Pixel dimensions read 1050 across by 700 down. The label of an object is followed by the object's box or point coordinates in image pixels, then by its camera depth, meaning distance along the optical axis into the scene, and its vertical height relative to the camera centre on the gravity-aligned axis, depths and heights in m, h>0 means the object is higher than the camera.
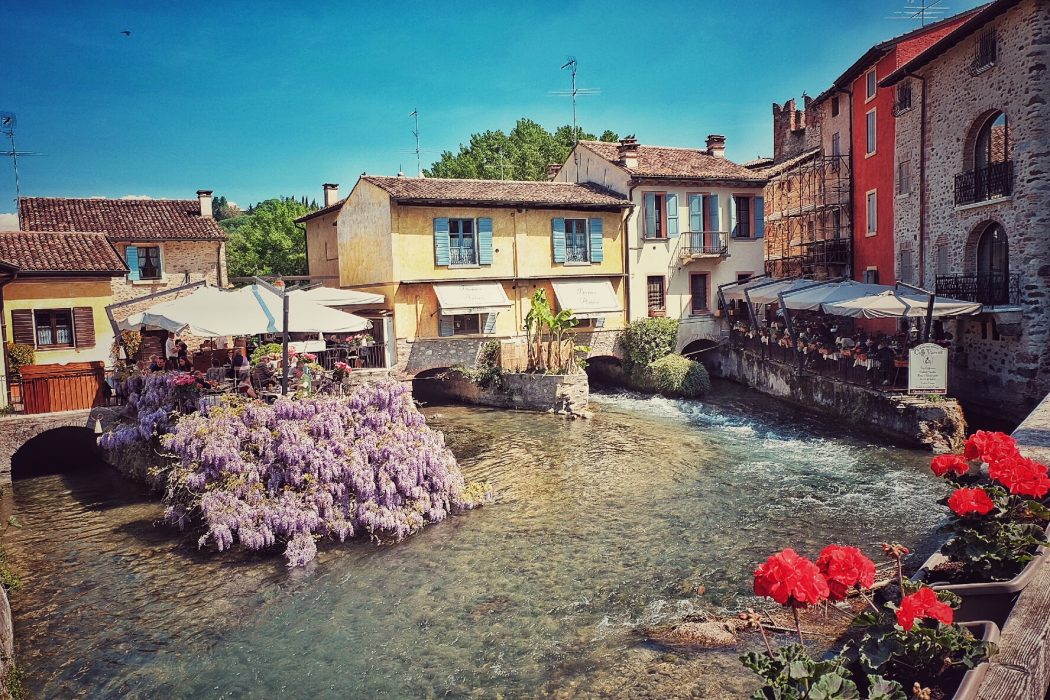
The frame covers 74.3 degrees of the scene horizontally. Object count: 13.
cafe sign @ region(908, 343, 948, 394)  14.77 -1.49
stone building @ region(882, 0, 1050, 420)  15.28 +2.63
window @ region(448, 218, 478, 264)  22.89 +2.46
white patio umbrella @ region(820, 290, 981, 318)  15.76 -0.14
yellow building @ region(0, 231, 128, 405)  17.33 +0.87
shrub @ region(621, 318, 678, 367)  23.61 -1.03
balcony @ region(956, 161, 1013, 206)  16.06 +2.74
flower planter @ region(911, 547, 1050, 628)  4.93 -2.18
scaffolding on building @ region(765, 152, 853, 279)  24.81 +3.36
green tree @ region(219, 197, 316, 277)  38.94 +4.47
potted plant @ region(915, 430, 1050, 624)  5.05 -1.91
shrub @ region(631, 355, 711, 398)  21.97 -2.19
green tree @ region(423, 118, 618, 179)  44.03 +10.61
